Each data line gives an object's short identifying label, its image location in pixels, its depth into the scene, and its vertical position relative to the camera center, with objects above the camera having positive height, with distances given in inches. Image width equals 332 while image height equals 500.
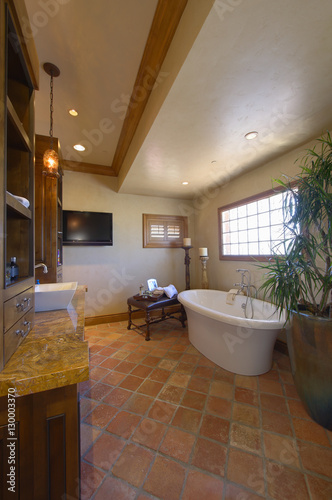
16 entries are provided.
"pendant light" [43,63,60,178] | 68.4 +35.1
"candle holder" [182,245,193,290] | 141.0 -7.8
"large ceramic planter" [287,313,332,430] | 50.6 -33.9
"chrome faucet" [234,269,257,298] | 99.5 -17.8
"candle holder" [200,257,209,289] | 129.9 -16.7
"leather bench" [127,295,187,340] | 106.0 -32.2
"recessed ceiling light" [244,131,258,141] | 71.1 +46.7
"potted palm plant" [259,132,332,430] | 51.1 -13.7
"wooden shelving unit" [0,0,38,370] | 25.9 +20.1
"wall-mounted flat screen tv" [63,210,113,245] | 120.4 +18.1
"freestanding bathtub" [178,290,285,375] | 67.3 -35.4
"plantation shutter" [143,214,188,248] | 146.5 +18.9
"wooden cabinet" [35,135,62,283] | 82.4 +17.0
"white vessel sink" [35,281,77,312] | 49.6 -12.9
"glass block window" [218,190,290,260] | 93.7 +14.6
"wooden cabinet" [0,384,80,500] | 23.7 -26.3
